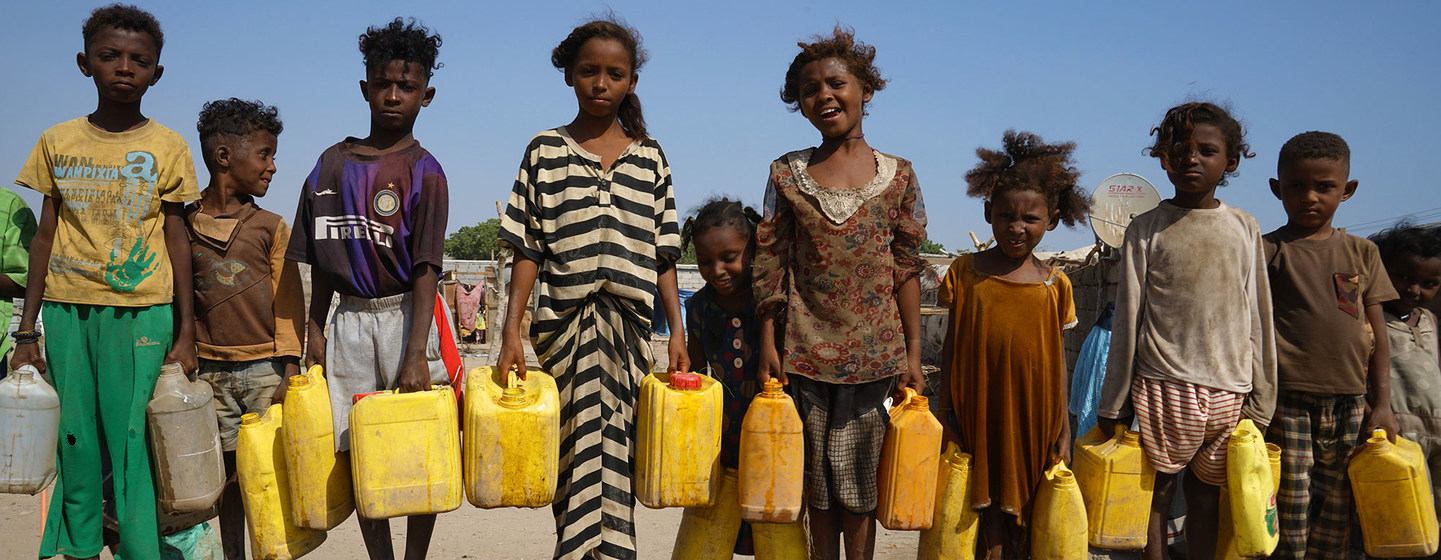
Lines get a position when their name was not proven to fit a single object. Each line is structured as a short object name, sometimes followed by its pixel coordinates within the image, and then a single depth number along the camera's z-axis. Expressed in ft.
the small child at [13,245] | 11.87
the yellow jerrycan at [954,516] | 9.89
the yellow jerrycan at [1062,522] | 9.73
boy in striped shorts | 10.25
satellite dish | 23.79
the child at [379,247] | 9.48
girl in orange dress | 9.99
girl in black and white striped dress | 9.39
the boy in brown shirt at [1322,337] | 10.76
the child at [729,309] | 10.27
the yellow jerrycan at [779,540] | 9.69
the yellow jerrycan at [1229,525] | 10.48
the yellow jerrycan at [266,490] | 9.11
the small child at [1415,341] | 11.96
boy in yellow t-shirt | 9.92
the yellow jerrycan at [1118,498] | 10.02
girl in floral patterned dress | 9.49
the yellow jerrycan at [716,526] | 9.78
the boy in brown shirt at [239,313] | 10.69
